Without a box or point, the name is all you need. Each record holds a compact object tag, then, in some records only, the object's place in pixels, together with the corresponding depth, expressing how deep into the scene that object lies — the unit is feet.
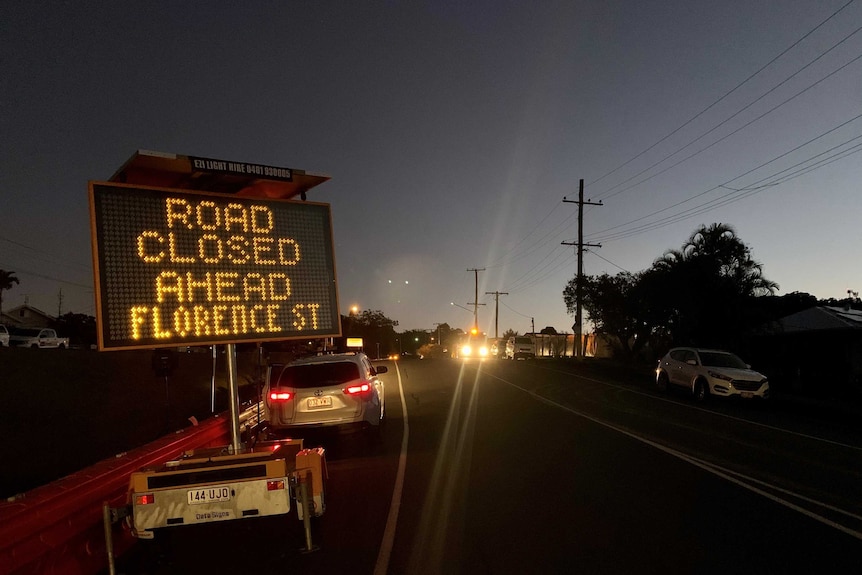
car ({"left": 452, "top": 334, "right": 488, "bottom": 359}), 270.46
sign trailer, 18.02
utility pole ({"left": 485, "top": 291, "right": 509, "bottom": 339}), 292.53
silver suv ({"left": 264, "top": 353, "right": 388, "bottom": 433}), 38.88
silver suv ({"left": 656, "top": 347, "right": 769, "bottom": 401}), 67.21
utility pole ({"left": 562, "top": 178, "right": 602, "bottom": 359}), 148.05
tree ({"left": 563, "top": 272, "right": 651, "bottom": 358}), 157.48
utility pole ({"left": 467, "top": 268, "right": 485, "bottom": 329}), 306.25
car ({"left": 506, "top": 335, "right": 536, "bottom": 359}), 195.62
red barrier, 14.76
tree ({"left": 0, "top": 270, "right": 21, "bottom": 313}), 214.69
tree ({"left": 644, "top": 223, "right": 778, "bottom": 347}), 102.53
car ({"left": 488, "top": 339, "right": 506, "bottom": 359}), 228.43
